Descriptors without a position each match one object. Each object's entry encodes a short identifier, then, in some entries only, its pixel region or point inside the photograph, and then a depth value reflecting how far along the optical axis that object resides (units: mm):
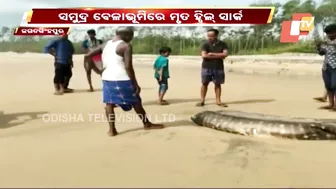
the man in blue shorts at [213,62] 8695
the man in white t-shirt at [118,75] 5941
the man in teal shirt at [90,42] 11133
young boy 9148
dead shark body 5824
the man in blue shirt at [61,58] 11547
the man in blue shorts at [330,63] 8156
